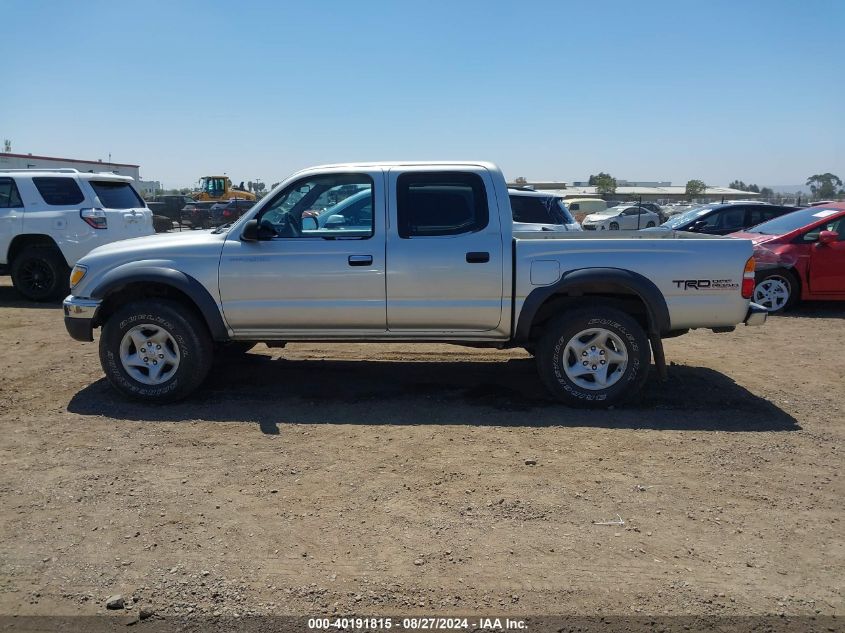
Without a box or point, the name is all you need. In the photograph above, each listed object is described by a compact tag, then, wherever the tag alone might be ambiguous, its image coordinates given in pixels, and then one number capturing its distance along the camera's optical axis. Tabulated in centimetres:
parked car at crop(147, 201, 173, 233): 1901
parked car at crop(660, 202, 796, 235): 1441
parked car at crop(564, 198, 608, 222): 3794
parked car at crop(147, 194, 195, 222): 2816
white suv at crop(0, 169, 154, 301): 1040
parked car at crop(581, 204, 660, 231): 3147
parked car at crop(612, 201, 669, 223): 3456
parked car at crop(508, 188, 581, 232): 1095
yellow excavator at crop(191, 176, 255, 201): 3781
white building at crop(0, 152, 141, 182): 2972
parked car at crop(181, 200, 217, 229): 2817
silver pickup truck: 527
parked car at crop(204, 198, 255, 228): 2511
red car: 948
